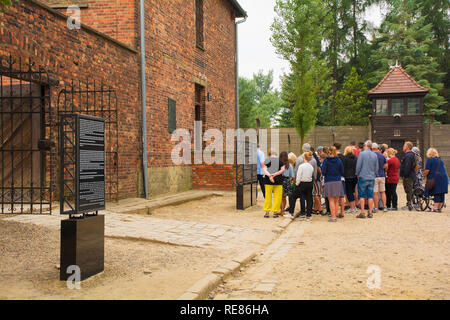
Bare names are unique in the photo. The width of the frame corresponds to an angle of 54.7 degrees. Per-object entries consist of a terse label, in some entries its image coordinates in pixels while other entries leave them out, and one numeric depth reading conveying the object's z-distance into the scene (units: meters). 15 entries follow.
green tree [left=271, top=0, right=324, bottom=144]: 22.92
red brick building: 8.79
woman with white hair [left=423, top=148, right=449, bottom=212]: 11.95
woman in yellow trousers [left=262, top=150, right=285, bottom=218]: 10.81
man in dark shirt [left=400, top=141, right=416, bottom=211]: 12.28
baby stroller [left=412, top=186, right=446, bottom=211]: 12.31
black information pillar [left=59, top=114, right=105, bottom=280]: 4.87
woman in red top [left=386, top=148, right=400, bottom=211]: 12.25
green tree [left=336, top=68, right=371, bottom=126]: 38.00
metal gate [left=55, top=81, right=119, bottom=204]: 10.31
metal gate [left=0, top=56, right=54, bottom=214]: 8.88
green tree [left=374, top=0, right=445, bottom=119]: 37.12
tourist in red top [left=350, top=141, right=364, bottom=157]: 12.94
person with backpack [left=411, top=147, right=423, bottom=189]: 12.41
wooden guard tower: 26.62
